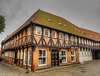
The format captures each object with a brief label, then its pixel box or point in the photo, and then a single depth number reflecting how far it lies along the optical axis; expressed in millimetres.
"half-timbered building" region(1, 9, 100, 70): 10071
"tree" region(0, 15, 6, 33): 19094
